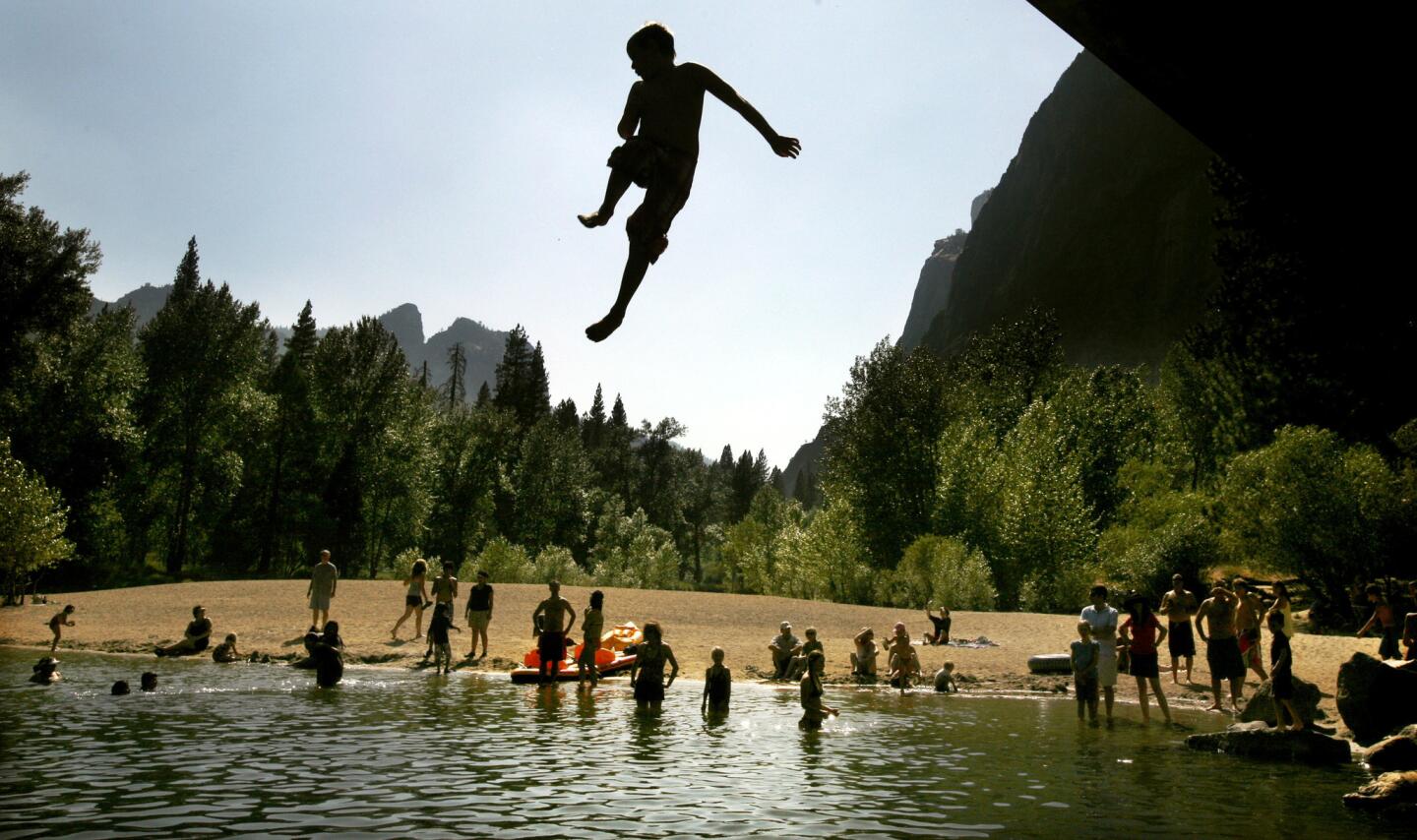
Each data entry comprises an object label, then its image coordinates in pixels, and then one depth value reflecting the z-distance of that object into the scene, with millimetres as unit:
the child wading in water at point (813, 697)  16219
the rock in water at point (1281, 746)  14461
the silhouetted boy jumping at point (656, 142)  3191
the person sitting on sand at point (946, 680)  23156
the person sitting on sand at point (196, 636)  26359
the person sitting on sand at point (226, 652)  24969
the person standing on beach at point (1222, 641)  17688
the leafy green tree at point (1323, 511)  33094
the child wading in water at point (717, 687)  17875
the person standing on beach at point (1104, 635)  16453
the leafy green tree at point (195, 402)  57688
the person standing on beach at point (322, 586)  26164
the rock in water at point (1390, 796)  10539
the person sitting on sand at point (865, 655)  24734
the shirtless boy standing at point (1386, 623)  18703
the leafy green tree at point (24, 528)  34656
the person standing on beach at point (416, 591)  27345
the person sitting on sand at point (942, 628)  30625
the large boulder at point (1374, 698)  15055
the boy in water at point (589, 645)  21844
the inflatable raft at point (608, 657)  22297
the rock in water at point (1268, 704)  16109
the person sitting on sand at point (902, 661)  22891
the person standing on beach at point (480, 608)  25266
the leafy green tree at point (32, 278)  42875
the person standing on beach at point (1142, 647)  16859
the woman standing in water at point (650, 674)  18422
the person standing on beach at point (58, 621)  26531
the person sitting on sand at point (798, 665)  24512
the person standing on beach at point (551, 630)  20906
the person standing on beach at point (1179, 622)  20266
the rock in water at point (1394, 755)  12953
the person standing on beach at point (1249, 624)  20109
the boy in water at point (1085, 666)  16875
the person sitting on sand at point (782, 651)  24922
